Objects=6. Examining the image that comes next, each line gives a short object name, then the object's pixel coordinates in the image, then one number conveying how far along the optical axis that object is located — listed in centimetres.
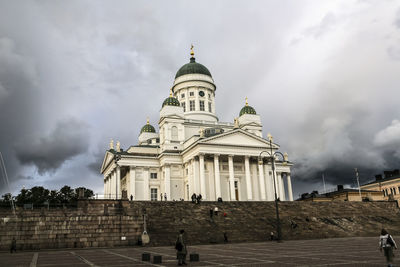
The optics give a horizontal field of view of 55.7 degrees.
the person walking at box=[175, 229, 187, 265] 1647
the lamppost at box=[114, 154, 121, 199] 5388
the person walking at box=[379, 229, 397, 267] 1340
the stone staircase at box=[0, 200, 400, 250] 3186
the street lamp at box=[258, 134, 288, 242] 3169
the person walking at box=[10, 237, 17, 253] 2783
